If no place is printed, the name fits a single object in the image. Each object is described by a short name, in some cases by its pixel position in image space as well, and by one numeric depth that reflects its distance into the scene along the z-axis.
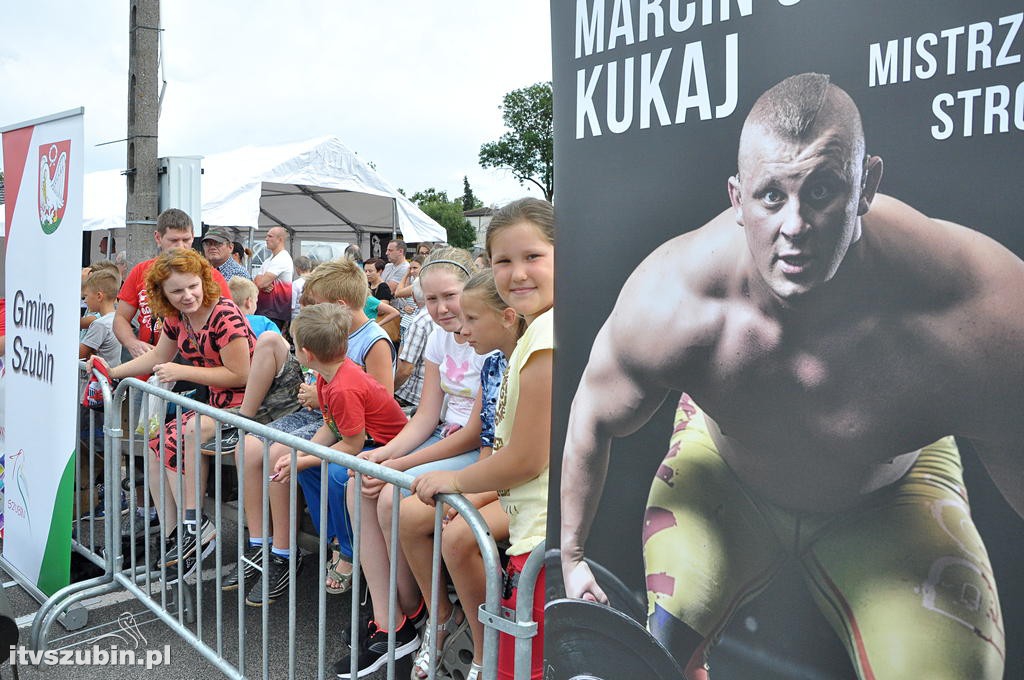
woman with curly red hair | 4.02
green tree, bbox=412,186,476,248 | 65.62
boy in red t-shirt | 3.50
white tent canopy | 11.55
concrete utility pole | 6.34
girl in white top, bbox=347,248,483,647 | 3.06
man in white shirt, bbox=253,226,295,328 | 8.98
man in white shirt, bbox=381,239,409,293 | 12.91
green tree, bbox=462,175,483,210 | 102.31
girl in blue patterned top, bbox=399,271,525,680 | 2.66
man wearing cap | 7.48
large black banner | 1.02
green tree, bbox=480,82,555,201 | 72.38
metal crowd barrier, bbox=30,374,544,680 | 2.10
